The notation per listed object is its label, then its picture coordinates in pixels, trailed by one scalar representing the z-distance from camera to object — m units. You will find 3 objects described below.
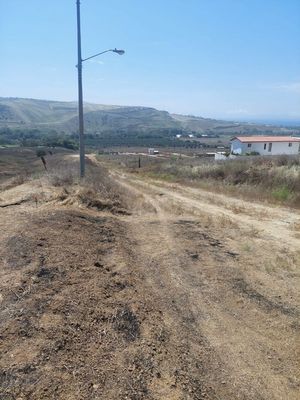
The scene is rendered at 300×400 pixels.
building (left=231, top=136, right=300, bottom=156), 55.34
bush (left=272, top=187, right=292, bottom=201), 16.91
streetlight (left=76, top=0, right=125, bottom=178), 13.37
